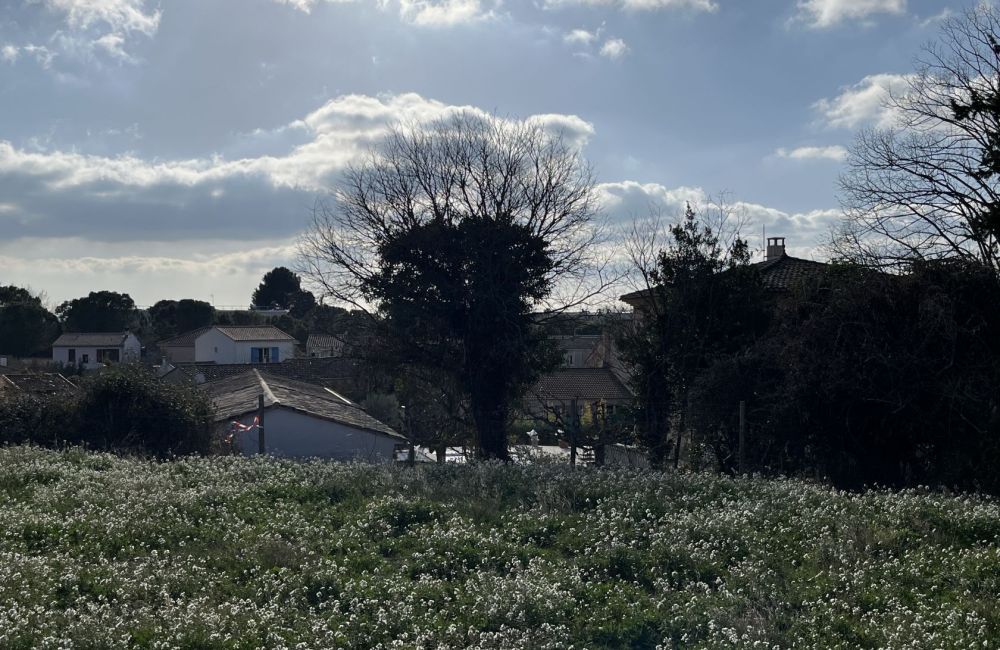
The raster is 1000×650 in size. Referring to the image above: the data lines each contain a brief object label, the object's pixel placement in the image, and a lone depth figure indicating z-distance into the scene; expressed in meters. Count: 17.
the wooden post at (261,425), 19.83
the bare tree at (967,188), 17.88
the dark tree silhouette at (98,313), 84.50
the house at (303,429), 29.23
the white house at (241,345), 72.06
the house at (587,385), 46.48
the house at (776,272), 19.40
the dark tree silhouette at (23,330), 77.69
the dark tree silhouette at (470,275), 21.64
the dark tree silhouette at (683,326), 20.97
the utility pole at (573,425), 18.12
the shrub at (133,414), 21.78
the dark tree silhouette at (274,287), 107.75
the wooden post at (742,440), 16.23
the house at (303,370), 47.47
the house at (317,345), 63.57
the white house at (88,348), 75.25
